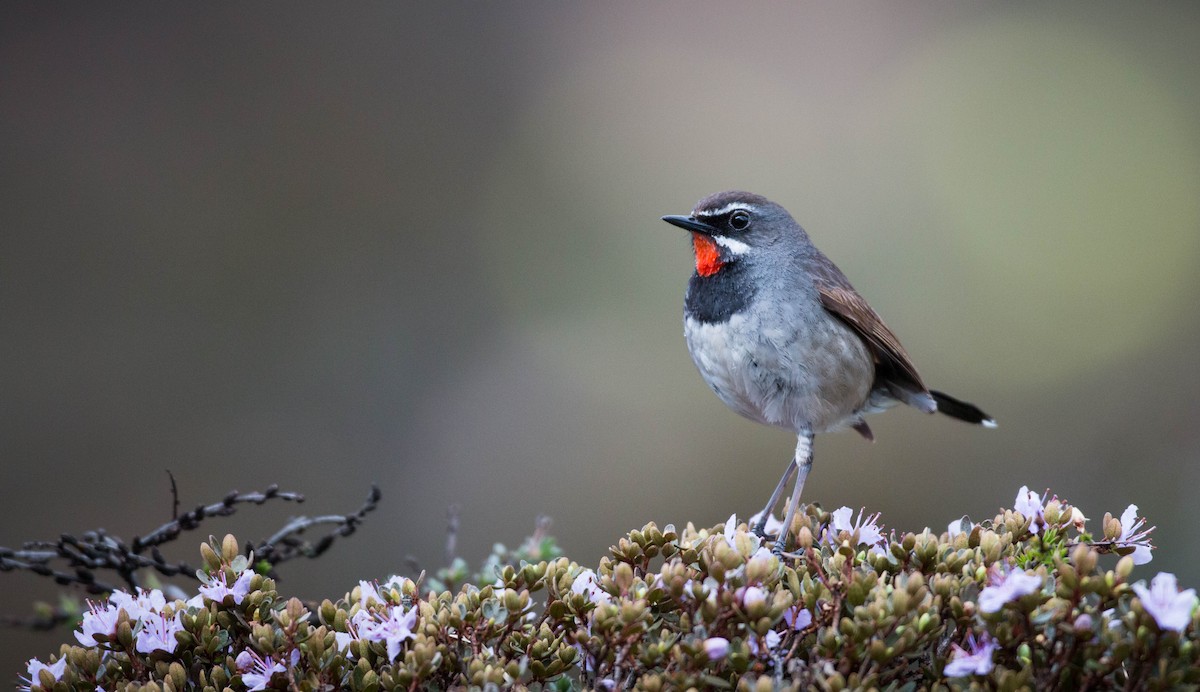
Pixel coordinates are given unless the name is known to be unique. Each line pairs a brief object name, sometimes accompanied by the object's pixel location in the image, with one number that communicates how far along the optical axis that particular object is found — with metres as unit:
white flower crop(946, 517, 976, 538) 5.36
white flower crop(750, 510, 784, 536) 7.29
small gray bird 8.01
